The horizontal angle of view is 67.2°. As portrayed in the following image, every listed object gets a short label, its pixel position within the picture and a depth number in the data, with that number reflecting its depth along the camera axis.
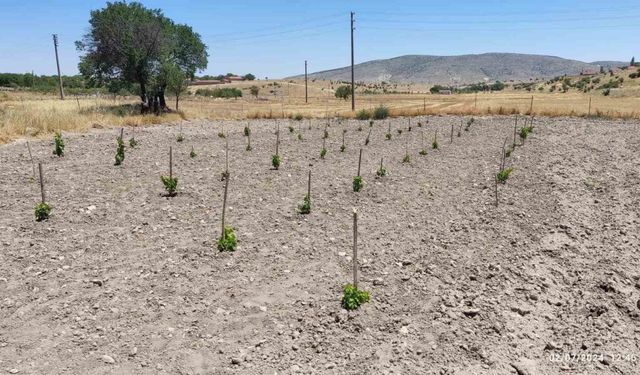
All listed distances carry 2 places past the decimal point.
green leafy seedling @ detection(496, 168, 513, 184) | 12.26
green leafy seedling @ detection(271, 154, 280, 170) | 14.09
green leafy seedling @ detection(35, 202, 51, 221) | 8.75
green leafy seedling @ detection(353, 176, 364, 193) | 11.41
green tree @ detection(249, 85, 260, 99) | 81.71
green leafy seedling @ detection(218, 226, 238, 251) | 7.56
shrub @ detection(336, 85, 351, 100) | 66.94
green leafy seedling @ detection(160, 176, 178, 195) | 10.63
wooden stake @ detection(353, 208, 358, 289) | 6.00
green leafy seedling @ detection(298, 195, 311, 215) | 9.54
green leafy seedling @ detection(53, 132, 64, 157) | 15.82
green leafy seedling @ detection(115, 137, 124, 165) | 14.31
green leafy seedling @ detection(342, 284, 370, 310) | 5.94
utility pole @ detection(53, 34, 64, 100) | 52.56
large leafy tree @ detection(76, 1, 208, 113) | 29.22
